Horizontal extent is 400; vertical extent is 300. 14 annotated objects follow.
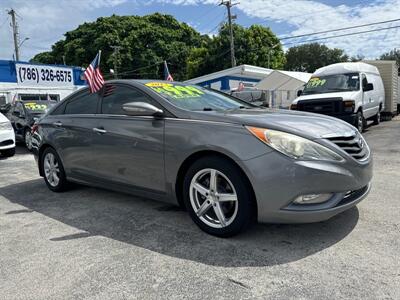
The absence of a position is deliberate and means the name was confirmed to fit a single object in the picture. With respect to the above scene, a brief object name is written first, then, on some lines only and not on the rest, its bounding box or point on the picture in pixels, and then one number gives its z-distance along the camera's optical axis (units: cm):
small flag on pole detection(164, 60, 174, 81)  931
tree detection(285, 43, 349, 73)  6506
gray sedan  325
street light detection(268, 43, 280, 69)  4358
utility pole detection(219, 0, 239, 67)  3422
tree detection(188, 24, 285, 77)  4175
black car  1132
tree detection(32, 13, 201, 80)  4578
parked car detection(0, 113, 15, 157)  941
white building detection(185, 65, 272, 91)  3183
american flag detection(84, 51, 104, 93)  504
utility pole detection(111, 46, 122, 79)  4416
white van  1141
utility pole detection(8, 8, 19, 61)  3789
